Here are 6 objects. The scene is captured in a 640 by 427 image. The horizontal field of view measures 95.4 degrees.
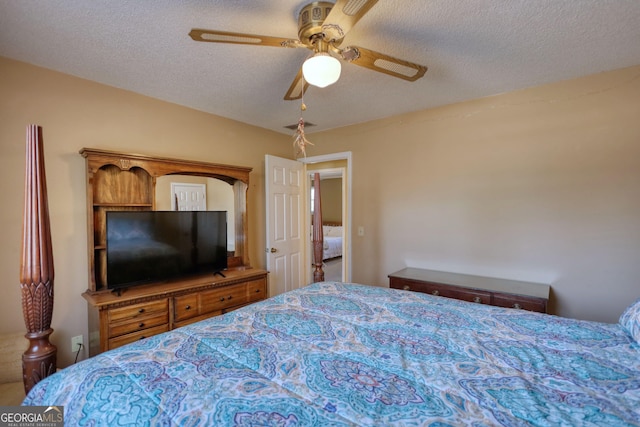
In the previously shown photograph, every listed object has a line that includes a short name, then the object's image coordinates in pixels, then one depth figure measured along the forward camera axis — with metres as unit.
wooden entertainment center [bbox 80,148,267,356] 2.20
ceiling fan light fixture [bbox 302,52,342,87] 1.43
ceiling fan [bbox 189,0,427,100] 1.33
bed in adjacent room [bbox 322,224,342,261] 6.93
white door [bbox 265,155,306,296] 3.56
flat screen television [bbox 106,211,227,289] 2.34
